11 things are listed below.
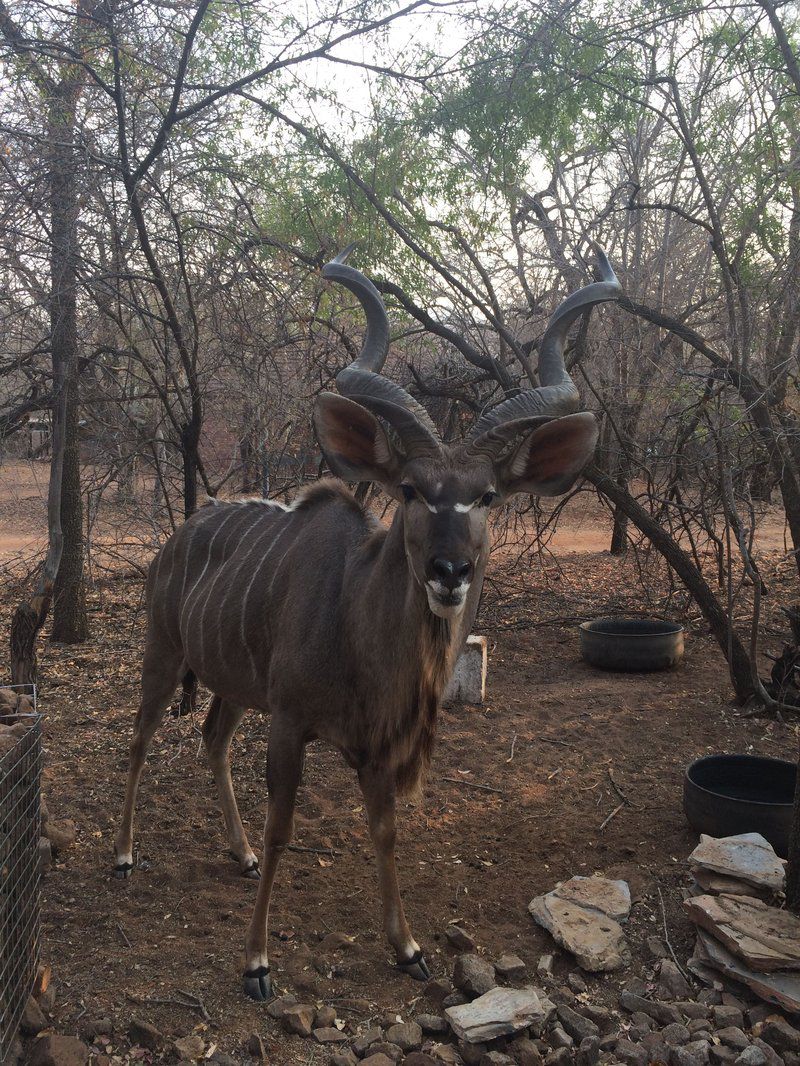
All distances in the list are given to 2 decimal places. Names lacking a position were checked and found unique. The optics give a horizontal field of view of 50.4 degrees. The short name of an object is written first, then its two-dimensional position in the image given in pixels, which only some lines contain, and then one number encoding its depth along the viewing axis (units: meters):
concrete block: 5.66
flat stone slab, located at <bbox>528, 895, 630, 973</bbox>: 2.89
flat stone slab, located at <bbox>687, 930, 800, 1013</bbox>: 2.64
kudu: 2.71
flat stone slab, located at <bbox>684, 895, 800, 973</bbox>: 2.71
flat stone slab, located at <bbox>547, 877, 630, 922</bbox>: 3.14
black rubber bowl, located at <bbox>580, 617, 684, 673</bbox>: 6.19
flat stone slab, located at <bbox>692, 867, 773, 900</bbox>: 3.11
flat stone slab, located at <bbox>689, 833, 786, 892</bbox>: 3.11
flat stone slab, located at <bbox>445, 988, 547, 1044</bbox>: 2.53
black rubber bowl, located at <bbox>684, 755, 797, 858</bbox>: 3.54
